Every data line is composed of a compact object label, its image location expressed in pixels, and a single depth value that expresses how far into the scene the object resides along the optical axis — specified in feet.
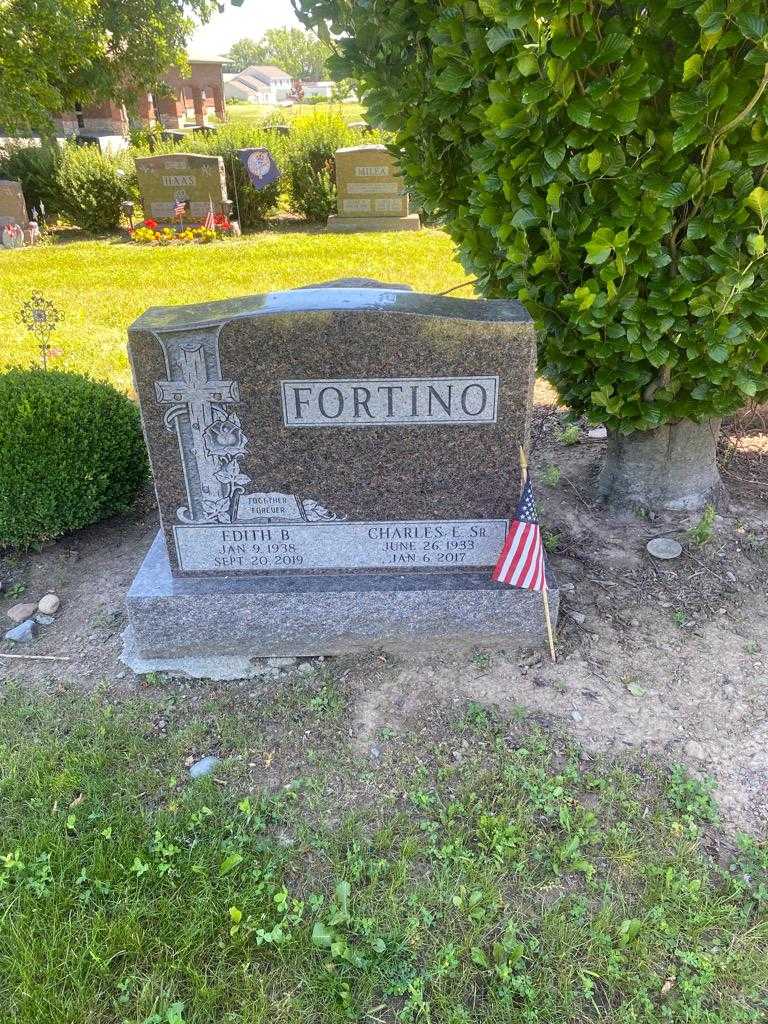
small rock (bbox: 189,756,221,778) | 9.21
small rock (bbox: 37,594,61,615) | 12.37
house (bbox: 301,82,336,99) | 384.06
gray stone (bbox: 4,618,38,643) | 11.82
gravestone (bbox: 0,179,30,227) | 49.14
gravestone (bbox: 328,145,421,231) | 47.75
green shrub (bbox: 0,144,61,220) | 52.49
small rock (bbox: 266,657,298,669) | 11.04
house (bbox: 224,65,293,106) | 469.57
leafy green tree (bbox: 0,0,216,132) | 52.70
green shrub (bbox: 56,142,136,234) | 51.16
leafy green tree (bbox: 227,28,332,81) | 418.10
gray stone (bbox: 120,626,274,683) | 10.91
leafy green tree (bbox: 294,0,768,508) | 8.89
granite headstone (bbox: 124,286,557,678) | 9.57
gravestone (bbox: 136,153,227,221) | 48.67
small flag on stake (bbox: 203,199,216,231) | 48.08
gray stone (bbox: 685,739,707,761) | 9.23
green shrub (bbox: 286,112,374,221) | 51.65
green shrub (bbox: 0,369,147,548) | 13.07
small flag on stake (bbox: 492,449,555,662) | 10.23
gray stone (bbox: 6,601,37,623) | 12.26
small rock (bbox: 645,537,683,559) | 12.51
